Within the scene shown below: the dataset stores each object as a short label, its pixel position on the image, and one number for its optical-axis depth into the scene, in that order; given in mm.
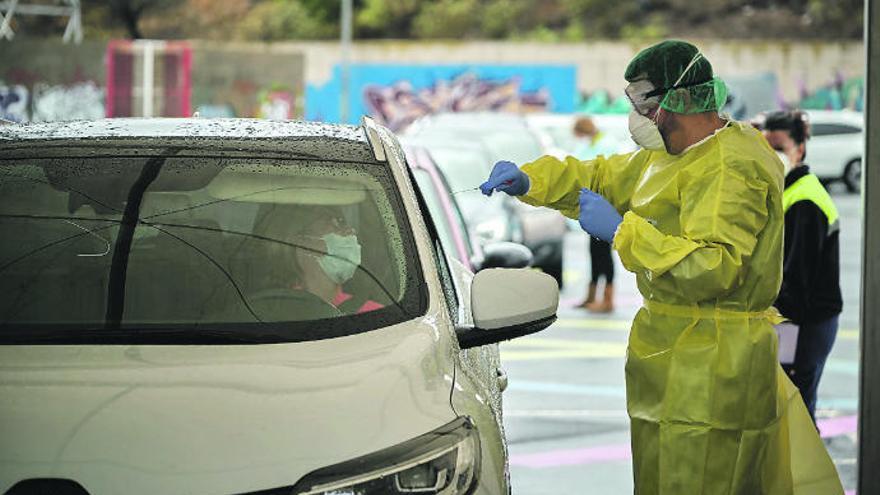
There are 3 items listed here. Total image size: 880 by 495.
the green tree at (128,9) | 63625
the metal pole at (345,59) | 44562
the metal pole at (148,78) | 44531
